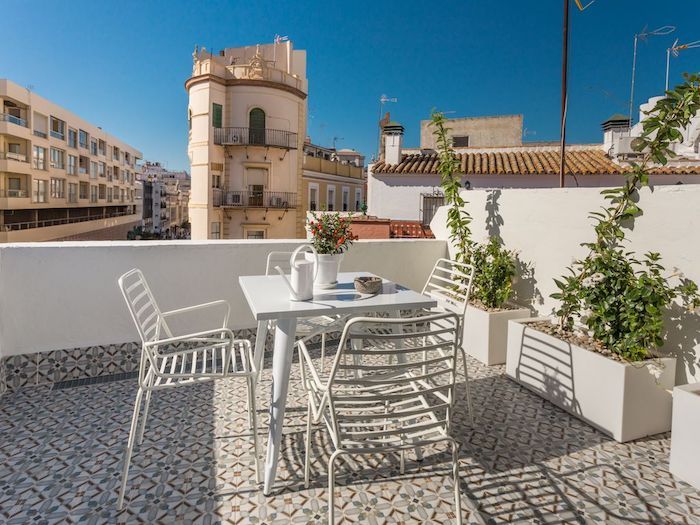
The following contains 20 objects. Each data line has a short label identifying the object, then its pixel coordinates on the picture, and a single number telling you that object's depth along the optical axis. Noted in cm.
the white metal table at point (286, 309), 197
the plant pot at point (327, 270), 254
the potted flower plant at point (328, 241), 249
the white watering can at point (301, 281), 219
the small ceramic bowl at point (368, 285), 242
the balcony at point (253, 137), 1795
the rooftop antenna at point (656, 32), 472
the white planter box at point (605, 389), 243
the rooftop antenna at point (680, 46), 458
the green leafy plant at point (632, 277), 251
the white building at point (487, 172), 1089
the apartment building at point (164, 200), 5516
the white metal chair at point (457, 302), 265
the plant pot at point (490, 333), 362
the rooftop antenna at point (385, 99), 1888
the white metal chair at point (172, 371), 190
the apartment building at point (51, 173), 2486
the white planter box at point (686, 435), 203
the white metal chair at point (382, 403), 148
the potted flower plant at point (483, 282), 366
